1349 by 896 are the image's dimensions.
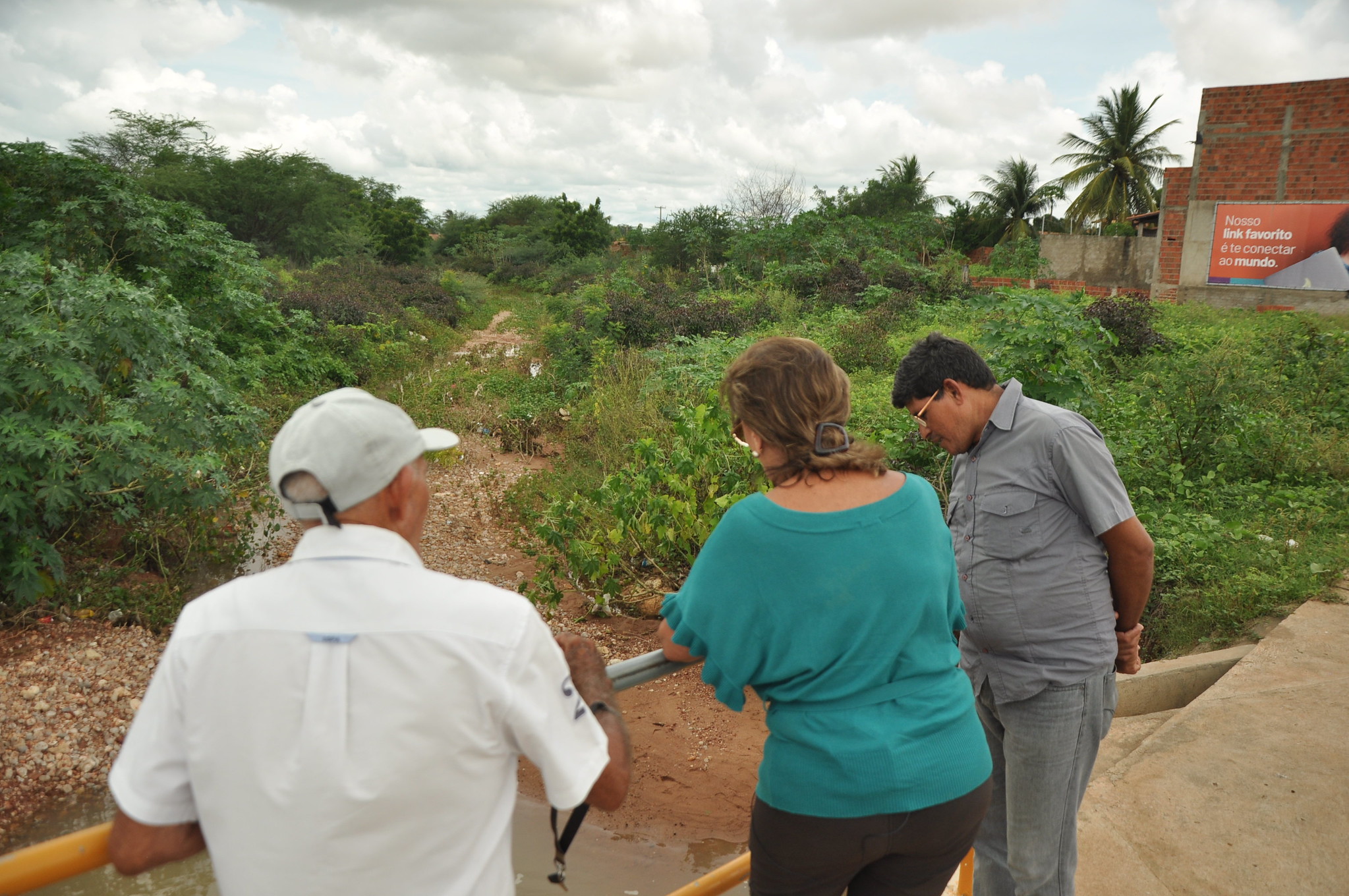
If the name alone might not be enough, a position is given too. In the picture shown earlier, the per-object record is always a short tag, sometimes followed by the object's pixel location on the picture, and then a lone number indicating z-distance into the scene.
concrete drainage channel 2.84
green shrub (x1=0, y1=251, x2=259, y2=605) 4.95
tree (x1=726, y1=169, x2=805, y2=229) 29.30
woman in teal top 1.42
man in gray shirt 2.16
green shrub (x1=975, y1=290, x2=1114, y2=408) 5.42
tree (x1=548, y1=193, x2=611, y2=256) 37.38
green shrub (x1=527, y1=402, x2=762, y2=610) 5.15
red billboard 13.76
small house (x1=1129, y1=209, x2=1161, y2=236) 21.84
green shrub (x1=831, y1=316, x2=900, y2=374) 11.33
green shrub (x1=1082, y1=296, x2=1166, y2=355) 10.47
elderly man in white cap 1.04
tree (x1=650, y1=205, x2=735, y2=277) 24.34
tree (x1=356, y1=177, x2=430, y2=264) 34.75
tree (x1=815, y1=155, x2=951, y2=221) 29.20
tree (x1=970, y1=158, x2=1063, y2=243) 34.75
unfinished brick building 13.64
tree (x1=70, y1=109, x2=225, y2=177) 24.66
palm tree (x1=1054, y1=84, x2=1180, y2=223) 31.30
